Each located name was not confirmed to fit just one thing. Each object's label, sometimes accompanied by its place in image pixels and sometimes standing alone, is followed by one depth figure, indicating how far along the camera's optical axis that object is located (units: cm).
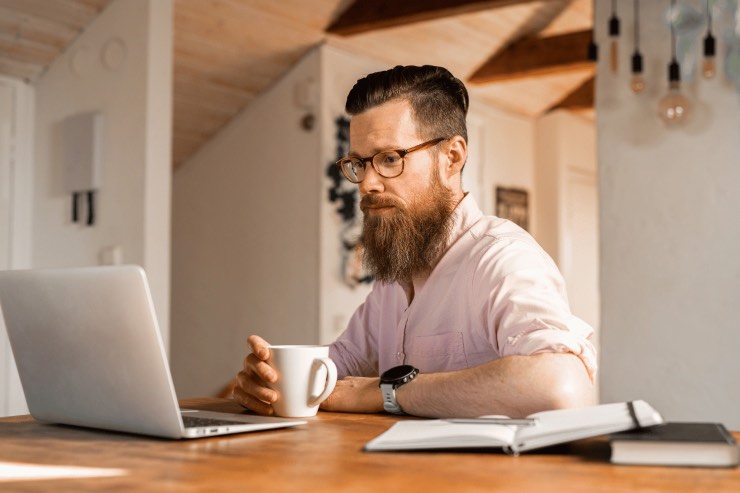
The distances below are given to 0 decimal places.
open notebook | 104
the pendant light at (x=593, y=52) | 396
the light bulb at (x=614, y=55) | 379
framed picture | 647
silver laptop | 117
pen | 112
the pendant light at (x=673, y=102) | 376
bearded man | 145
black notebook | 95
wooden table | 89
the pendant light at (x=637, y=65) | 387
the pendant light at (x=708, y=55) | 366
